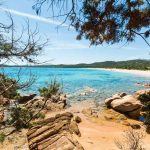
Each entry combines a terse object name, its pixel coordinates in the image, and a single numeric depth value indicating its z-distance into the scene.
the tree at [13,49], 2.11
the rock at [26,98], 13.18
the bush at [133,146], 3.87
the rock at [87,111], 9.85
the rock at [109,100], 11.69
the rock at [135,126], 7.61
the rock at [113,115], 9.28
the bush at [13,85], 2.28
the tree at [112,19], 2.27
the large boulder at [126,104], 10.10
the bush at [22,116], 3.96
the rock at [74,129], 6.33
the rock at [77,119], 8.33
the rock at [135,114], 9.87
